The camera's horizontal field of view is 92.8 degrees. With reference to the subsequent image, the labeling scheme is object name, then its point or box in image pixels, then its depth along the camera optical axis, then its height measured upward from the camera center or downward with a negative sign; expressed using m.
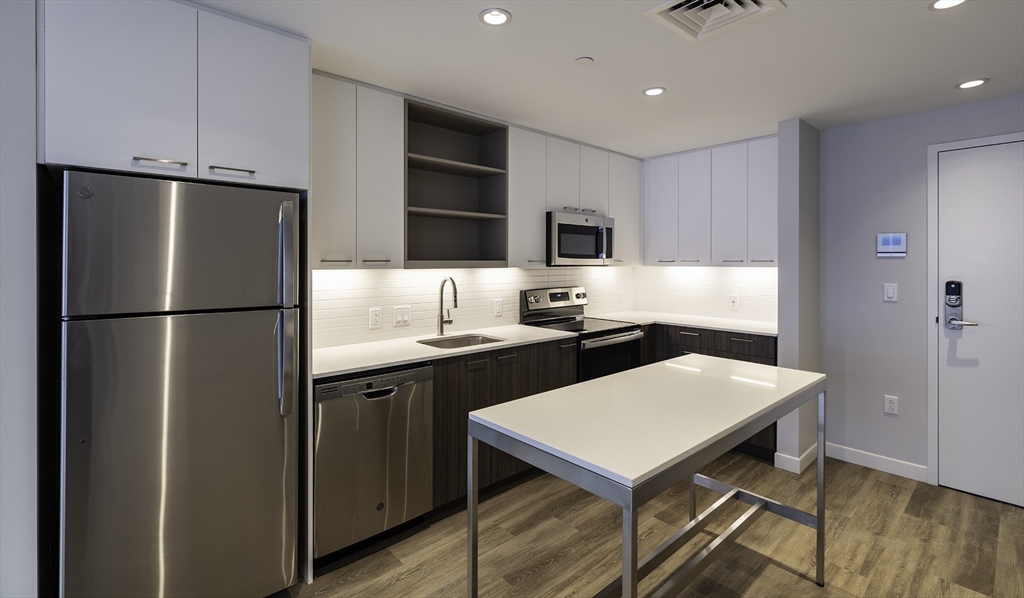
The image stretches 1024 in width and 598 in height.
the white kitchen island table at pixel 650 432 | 1.27 -0.41
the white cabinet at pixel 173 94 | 1.64 +0.77
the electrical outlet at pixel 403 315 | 3.18 -0.10
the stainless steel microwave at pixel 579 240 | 3.71 +0.48
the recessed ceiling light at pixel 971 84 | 2.68 +1.20
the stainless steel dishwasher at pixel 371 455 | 2.24 -0.76
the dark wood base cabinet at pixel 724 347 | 3.55 -0.37
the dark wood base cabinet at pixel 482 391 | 2.73 -0.55
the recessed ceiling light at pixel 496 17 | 1.96 +1.16
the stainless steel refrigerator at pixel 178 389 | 1.66 -0.33
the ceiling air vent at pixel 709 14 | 1.90 +1.15
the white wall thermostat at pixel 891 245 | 3.29 +0.38
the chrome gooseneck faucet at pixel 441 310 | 3.22 -0.07
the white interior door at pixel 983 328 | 2.91 -0.17
